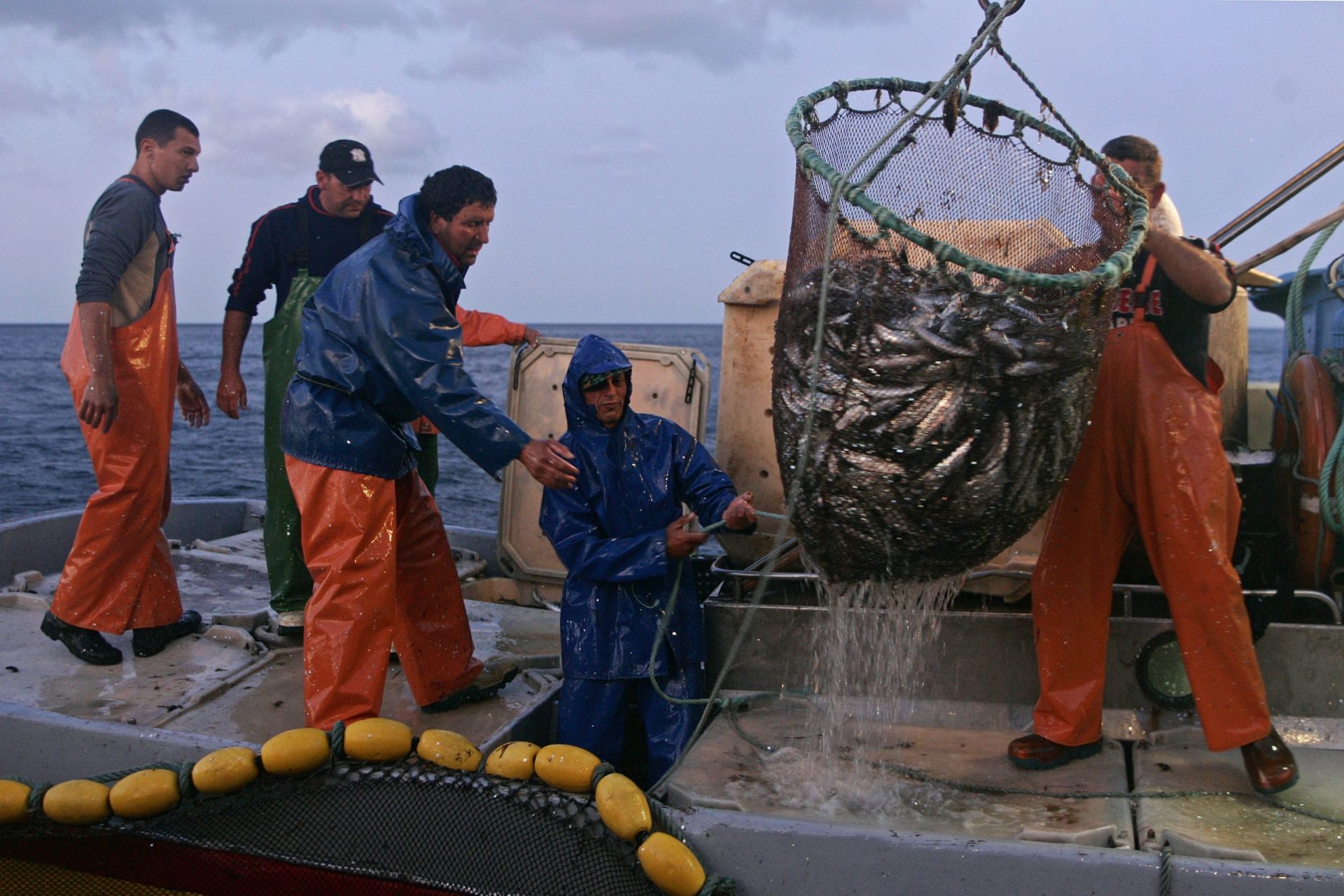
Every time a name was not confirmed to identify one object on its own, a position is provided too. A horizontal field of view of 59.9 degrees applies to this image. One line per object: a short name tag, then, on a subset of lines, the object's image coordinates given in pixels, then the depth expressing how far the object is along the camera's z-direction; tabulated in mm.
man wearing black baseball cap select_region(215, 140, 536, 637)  5211
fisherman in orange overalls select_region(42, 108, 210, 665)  4699
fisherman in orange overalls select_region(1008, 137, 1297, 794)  3539
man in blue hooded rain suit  4074
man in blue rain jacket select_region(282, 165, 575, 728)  3906
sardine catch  2953
